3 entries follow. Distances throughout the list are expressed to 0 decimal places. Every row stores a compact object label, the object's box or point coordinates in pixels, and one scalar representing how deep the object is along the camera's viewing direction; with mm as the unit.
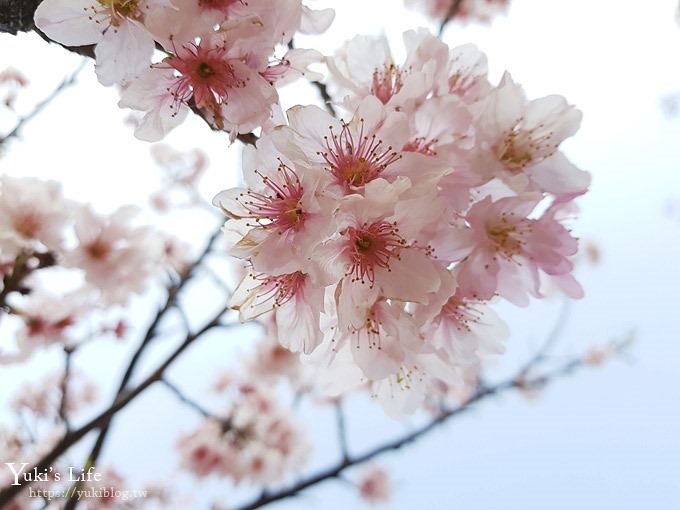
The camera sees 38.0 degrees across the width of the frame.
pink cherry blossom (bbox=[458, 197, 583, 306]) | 214
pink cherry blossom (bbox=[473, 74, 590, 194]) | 220
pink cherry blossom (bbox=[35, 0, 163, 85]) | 193
